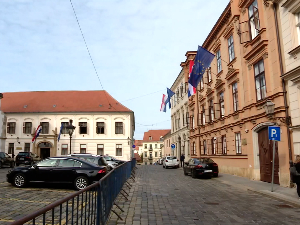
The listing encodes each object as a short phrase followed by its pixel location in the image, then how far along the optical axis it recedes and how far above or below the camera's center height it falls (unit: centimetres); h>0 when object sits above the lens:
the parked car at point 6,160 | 2942 -162
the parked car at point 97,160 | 1501 -89
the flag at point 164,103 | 3723 +524
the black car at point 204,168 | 1959 -175
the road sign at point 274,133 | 1231 +38
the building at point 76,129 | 4384 +254
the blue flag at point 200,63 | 2012 +582
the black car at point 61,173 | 1268 -129
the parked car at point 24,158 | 3319 -161
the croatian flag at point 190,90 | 2783 +521
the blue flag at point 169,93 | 3466 +607
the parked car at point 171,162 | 3460 -231
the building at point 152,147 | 10909 -147
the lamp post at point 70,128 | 2334 +132
